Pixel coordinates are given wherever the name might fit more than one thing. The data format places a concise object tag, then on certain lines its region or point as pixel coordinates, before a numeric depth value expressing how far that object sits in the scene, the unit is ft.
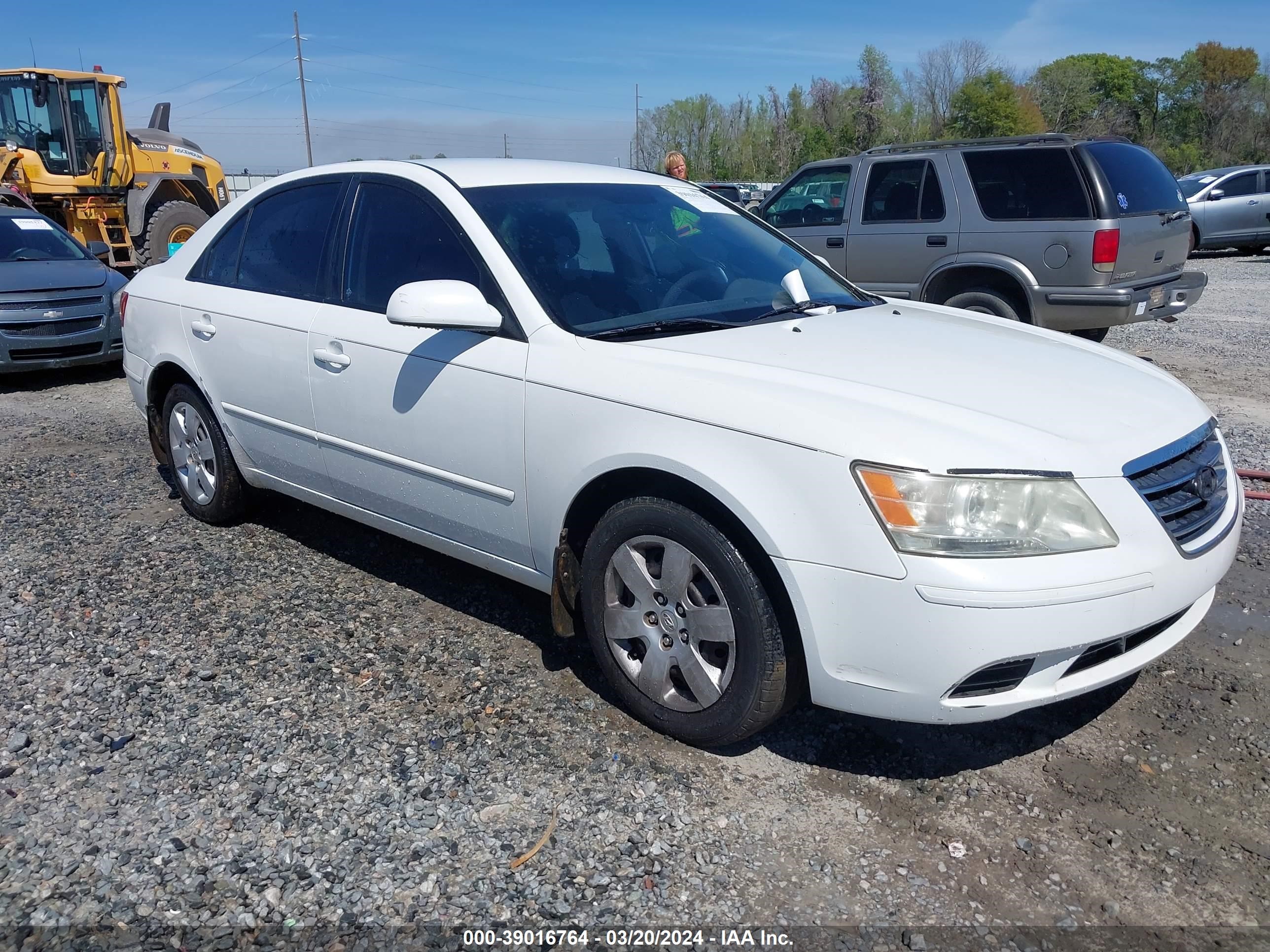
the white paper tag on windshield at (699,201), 14.06
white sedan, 8.33
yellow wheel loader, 47.14
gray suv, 25.18
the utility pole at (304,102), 162.91
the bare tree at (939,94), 230.89
